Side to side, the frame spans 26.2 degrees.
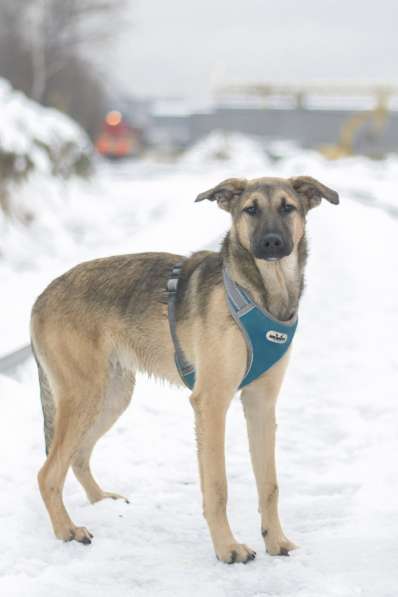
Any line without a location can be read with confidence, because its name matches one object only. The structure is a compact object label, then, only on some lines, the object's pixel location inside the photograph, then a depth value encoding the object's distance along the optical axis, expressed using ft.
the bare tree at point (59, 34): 134.00
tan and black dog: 12.76
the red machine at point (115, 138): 156.46
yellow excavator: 178.86
